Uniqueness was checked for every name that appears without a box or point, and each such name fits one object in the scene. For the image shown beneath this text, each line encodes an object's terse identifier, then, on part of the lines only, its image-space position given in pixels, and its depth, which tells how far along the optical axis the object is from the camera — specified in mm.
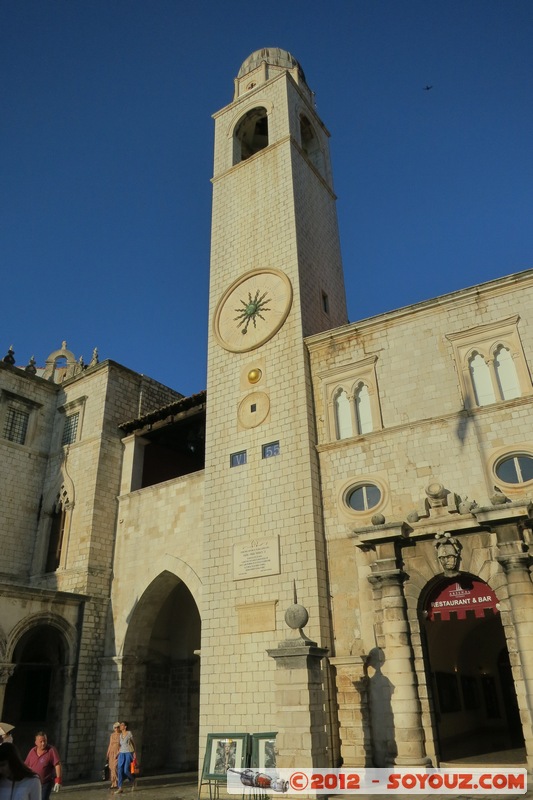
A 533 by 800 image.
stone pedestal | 10117
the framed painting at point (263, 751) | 11695
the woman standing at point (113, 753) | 14316
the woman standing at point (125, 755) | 13545
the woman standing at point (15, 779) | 4195
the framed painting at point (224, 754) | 12102
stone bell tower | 13906
